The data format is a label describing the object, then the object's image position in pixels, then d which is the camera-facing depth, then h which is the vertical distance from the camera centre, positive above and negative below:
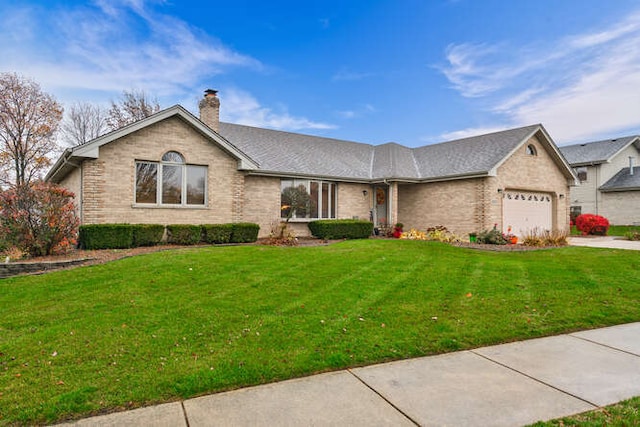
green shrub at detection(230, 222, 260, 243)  13.77 -0.53
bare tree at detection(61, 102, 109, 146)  31.17 +8.16
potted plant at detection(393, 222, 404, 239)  18.07 -0.51
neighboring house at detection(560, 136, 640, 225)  27.53 +3.28
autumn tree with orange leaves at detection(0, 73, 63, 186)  26.38 +6.57
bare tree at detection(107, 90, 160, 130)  31.08 +9.12
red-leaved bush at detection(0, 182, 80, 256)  10.14 -0.07
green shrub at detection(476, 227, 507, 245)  15.21 -0.72
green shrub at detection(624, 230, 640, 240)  19.23 -0.72
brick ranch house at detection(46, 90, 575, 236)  12.85 +1.88
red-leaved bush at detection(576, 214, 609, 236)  23.77 -0.20
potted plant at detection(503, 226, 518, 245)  15.67 -0.77
